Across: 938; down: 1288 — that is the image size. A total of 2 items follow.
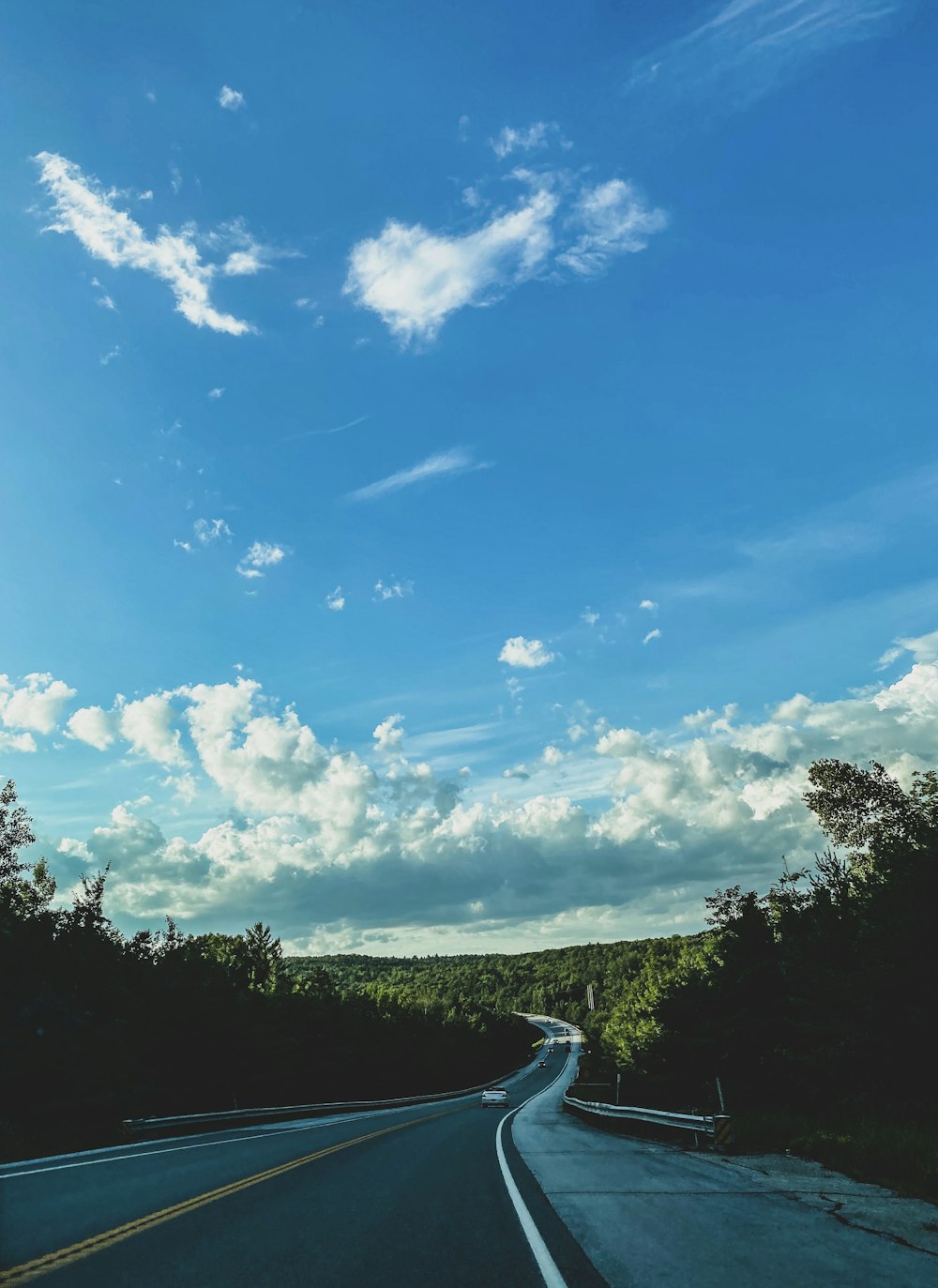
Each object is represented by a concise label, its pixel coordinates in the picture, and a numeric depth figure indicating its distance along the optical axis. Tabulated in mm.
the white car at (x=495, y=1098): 63781
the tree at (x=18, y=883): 47125
